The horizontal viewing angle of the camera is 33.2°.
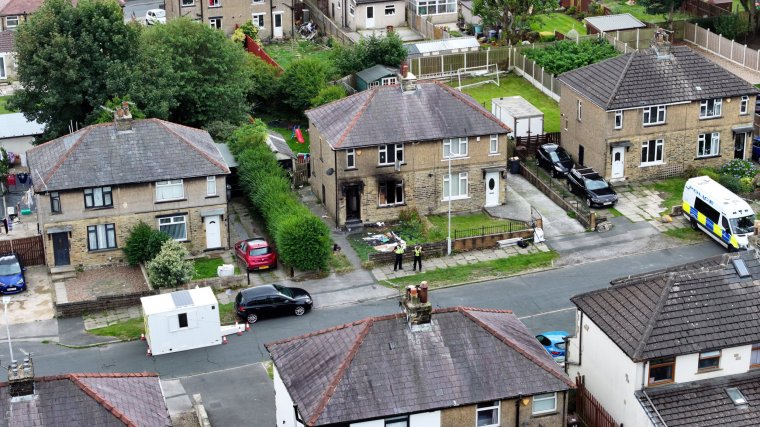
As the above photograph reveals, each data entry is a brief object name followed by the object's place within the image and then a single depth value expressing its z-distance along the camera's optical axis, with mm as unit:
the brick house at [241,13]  102312
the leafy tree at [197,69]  78750
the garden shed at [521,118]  80125
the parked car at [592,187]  72500
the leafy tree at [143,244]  64938
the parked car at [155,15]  103312
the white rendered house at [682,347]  47188
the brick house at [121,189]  65250
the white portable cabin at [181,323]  57719
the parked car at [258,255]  65438
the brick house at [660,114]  74938
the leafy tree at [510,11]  96812
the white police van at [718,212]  66312
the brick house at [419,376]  44750
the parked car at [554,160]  76750
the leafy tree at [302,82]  86625
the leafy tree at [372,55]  91000
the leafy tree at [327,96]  83375
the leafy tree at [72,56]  75062
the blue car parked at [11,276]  63531
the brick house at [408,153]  70312
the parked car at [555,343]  55312
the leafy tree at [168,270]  62188
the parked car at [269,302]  60000
